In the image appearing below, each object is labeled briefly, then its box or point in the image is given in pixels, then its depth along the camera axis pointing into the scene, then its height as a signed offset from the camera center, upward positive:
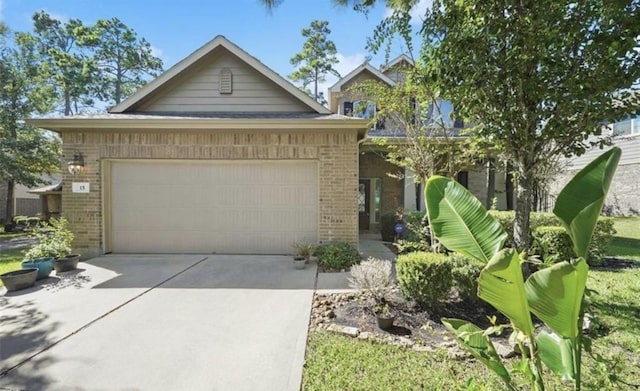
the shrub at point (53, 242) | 6.43 -0.93
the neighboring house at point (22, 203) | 18.53 -0.29
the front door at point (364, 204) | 12.73 -0.34
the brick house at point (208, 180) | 7.78 +0.47
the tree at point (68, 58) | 25.34 +11.80
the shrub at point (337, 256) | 6.81 -1.36
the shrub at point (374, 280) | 4.36 -1.20
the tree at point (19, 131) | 14.79 +3.61
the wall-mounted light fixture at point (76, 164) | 7.79 +0.88
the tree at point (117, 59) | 27.38 +12.82
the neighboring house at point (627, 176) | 14.78 +0.88
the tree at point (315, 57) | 27.59 +12.61
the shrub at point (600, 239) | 7.31 -1.10
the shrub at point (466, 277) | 4.48 -1.20
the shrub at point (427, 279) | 4.36 -1.19
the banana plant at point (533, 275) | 1.65 -0.43
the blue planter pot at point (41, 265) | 6.08 -1.33
